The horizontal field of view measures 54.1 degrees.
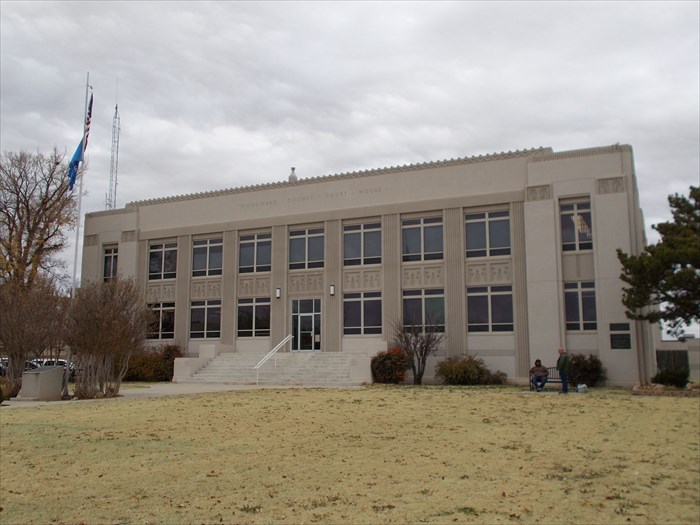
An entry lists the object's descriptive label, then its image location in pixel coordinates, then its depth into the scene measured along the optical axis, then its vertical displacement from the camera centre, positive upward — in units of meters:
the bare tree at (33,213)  39.66 +8.04
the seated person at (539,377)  22.22 -0.94
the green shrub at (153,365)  33.94 -0.77
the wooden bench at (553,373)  27.14 -1.00
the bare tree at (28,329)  23.36 +0.70
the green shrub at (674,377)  21.86 -0.95
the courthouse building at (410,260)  28.05 +4.20
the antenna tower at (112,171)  54.47 +14.47
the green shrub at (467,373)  27.50 -1.02
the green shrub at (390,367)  28.58 -0.77
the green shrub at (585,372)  26.59 -0.94
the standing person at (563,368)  21.27 -0.64
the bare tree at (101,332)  22.11 +0.57
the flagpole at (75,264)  22.56 +3.14
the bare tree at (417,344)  28.75 +0.16
